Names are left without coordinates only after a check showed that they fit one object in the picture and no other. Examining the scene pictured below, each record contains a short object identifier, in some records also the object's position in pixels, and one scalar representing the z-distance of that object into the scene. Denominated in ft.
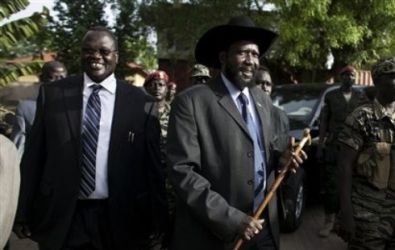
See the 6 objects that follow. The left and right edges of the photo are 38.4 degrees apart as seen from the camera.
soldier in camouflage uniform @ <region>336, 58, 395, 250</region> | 11.34
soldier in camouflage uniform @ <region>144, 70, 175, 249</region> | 16.54
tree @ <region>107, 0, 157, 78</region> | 53.31
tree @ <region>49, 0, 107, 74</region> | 54.13
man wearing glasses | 10.89
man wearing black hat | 9.05
